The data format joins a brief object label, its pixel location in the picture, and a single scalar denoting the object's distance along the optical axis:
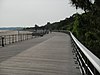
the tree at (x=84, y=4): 13.88
